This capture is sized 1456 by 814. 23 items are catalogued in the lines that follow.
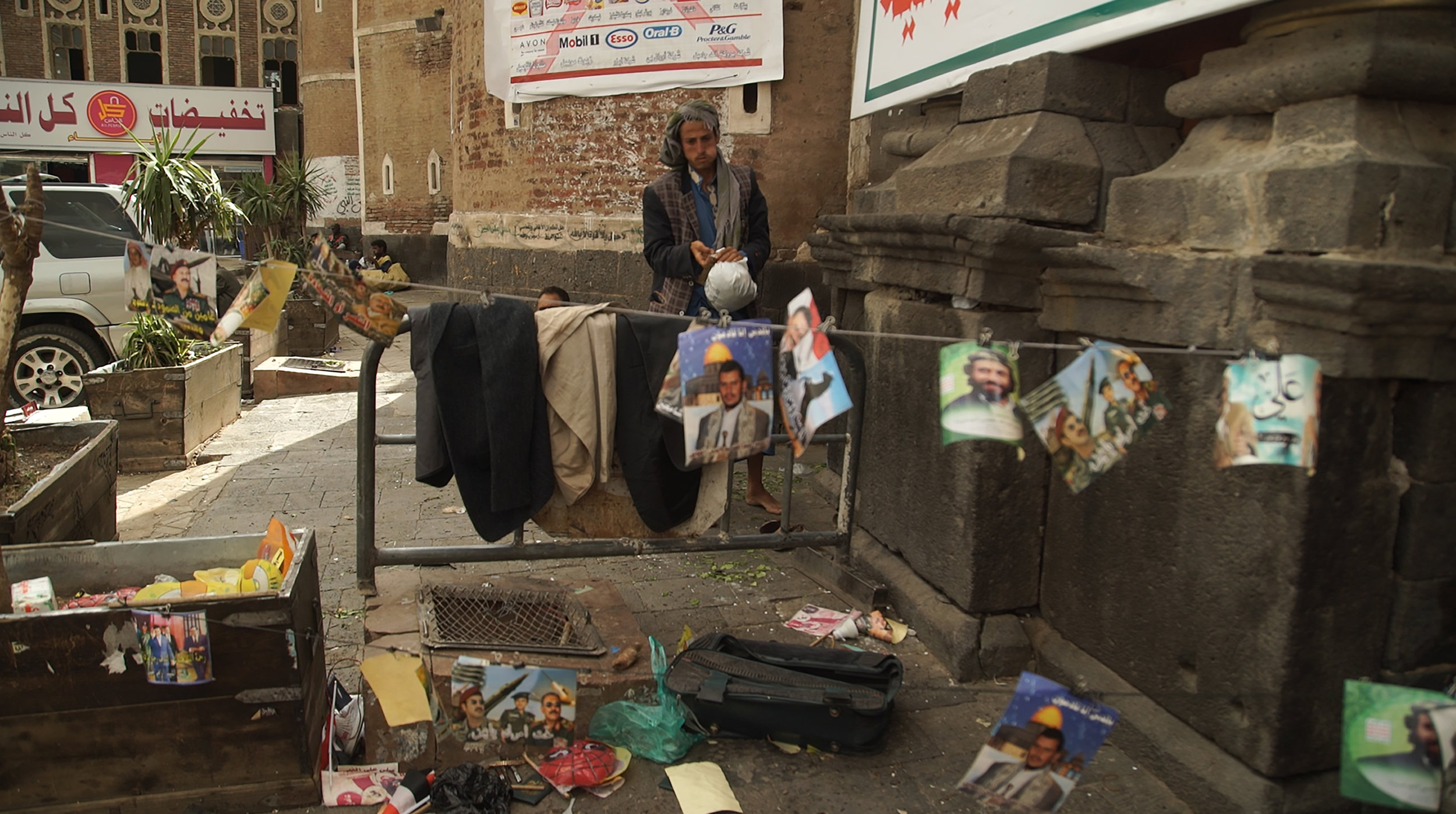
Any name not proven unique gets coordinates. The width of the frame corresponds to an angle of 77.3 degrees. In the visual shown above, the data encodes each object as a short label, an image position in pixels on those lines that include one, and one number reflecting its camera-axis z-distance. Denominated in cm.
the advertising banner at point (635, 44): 689
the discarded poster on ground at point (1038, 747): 213
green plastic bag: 292
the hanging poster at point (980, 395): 229
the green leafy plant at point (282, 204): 1448
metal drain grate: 305
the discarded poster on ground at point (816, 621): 377
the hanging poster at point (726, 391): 259
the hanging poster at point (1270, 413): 208
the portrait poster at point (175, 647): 250
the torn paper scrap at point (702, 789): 266
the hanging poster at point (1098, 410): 230
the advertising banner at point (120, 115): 2736
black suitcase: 287
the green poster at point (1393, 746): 186
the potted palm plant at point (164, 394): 605
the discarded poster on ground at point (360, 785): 269
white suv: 748
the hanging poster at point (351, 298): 252
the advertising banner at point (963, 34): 292
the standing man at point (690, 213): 441
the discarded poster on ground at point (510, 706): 282
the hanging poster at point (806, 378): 239
